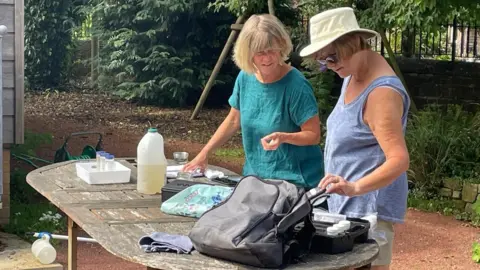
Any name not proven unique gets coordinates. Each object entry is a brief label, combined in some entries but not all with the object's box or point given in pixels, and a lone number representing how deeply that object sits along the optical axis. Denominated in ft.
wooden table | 8.77
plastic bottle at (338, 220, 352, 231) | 9.27
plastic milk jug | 11.94
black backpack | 8.39
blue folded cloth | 9.14
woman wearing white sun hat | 9.70
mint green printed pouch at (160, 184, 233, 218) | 10.93
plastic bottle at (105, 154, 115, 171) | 13.34
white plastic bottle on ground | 16.78
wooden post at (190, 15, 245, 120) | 38.96
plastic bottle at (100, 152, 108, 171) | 13.29
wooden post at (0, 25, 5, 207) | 18.04
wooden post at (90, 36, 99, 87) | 51.85
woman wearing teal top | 11.85
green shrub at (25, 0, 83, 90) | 49.37
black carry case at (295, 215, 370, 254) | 9.02
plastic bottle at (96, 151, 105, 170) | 13.25
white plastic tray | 13.14
